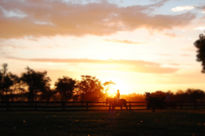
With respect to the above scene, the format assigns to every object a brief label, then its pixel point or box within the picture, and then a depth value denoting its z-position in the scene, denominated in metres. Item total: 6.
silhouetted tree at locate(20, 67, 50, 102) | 73.94
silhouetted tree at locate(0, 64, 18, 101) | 79.56
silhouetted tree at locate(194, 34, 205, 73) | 49.29
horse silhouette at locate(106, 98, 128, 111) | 31.86
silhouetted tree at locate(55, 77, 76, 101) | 72.44
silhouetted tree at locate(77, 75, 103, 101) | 71.24
